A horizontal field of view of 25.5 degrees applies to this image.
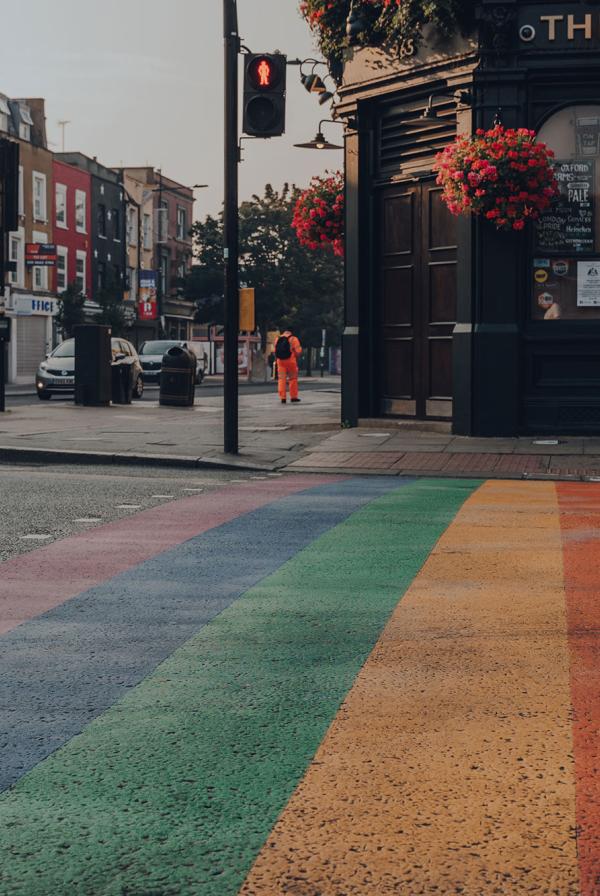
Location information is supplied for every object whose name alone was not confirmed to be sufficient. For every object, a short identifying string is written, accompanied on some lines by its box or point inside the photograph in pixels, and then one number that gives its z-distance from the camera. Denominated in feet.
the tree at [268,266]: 198.18
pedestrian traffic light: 43.34
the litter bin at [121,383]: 90.99
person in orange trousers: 85.46
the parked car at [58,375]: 102.32
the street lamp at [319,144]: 58.59
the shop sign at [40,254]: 170.40
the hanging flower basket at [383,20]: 52.13
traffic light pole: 44.89
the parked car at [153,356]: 142.41
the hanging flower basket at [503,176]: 49.21
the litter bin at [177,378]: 87.51
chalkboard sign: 52.21
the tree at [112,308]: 179.83
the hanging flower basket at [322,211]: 62.64
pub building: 51.44
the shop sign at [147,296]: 210.59
